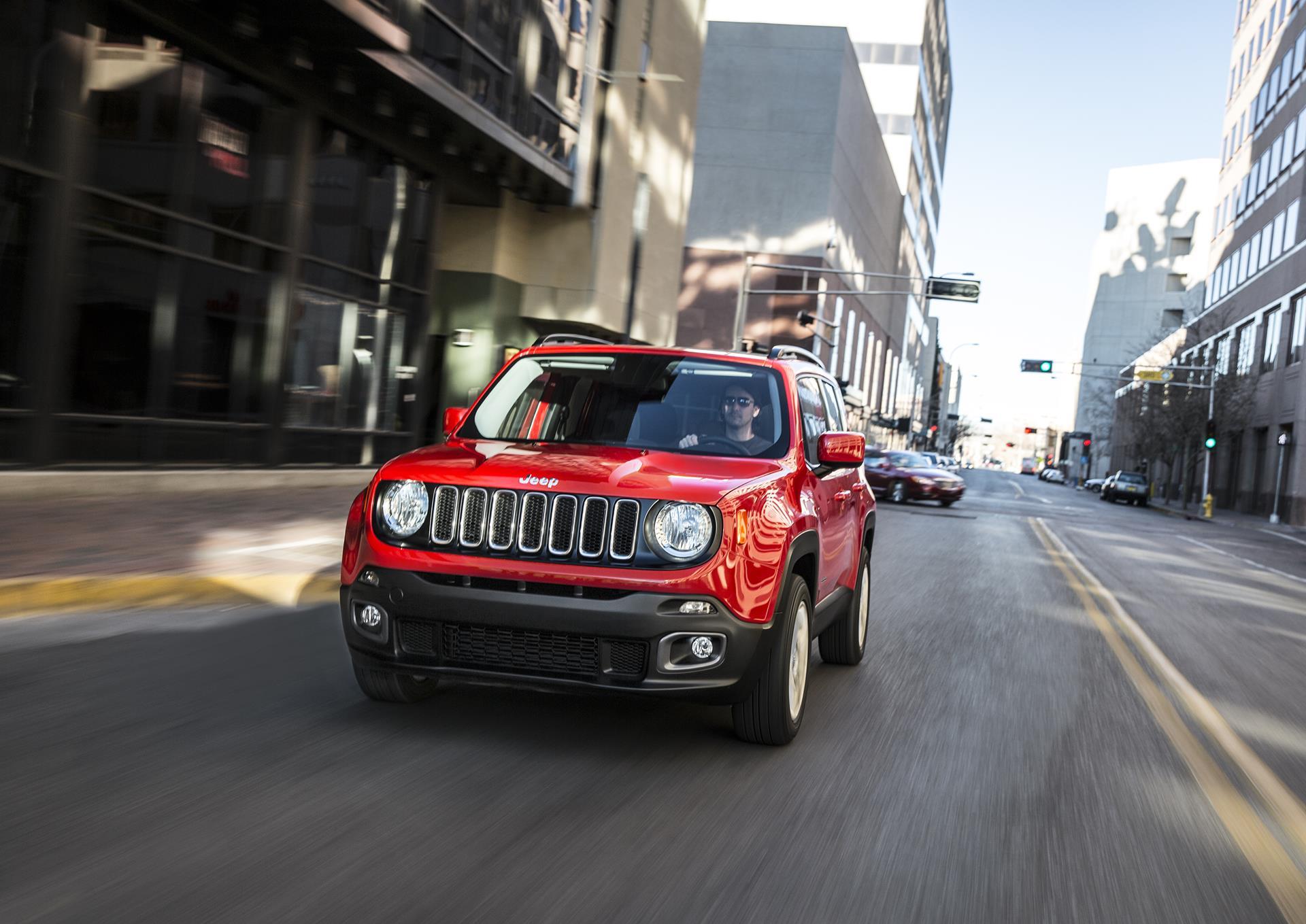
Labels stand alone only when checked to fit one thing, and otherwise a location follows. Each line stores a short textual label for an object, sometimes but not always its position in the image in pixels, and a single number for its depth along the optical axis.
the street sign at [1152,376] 59.28
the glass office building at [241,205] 12.41
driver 5.96
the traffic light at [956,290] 34.12
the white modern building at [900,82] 88.69
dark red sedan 33.72
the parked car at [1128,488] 62.84
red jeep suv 4.84
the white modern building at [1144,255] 124.62
